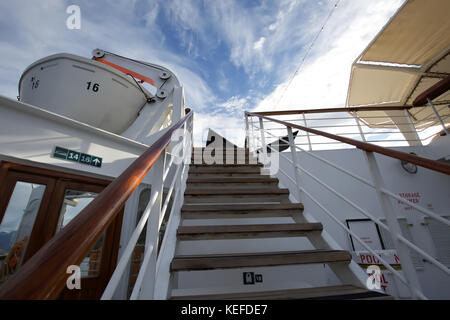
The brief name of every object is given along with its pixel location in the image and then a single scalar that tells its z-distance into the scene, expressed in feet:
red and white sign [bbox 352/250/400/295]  8.68
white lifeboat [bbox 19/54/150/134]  9.87
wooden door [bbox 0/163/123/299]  6.56
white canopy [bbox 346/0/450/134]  16.69
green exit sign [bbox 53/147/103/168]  6.86
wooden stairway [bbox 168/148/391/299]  3.69
